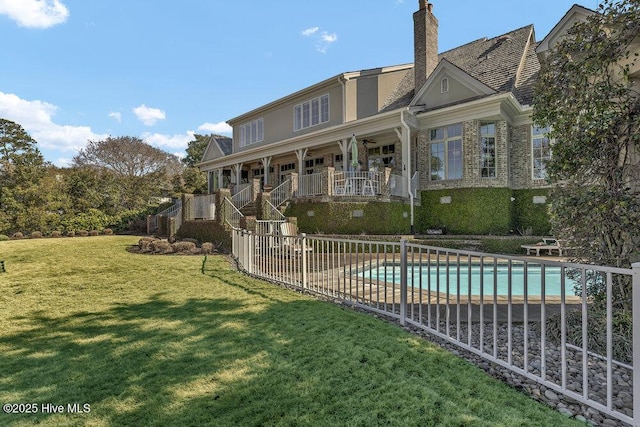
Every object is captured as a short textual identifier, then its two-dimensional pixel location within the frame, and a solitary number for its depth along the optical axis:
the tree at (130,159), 35.42
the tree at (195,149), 48.56
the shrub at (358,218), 14.57
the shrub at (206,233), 13.16
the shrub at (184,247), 11.83
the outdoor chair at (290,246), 6.95
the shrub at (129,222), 22.16
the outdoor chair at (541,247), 11.83
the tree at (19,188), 19.88
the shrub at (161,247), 11.88
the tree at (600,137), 3.45
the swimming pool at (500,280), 7.82
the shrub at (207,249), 11.82
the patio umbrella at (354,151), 15.88
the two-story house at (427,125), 14.44
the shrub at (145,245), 12.33
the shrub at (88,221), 20.77
